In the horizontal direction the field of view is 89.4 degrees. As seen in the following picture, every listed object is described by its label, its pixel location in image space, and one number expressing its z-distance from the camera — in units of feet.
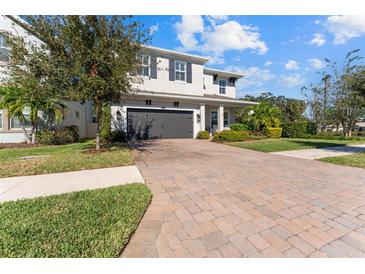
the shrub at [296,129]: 59.63
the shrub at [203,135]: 49.87
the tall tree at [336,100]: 54.24
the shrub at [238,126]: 53.42
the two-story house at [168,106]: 43.32
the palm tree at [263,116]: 54.08
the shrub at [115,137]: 38.55
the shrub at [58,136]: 34.71
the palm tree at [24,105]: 31.22
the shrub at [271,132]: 53.91
